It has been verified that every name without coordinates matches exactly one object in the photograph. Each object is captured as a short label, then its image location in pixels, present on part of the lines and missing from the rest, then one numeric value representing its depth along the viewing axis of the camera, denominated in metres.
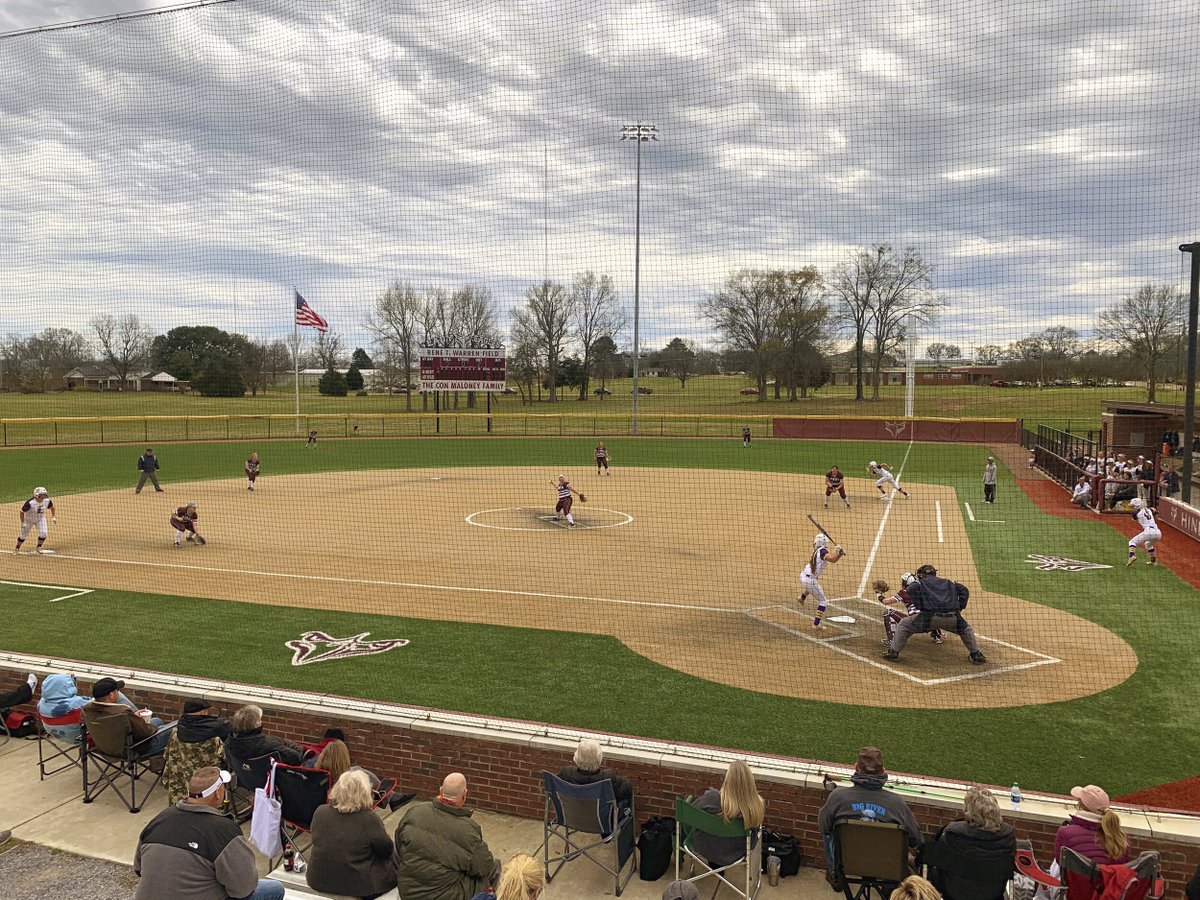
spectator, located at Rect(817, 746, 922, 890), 5.95
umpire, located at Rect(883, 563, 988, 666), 11.78
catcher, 12.23
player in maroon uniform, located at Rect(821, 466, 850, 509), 27.41
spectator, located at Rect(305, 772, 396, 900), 5.69
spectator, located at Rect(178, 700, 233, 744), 7.39
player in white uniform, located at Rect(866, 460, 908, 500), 28.61
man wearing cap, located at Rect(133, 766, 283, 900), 4.95
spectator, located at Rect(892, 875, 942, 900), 4.51
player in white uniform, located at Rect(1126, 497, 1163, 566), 18.30
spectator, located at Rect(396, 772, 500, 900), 5.44
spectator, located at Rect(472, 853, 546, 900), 4.45
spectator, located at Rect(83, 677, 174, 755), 7.48
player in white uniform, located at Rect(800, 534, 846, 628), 13.63
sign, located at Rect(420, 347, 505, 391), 45.03
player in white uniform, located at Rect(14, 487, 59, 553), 18.84
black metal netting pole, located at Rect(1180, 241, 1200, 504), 24.08
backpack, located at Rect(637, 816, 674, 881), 6.48
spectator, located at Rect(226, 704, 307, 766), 7.10
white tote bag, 6.35
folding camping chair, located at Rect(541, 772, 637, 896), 6.35
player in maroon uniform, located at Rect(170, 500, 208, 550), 20.03
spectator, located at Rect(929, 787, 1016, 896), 5.53
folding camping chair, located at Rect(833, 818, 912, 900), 5.77
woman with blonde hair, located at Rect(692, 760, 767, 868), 5.96
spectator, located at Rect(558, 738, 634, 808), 6.52
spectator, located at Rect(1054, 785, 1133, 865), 5.52
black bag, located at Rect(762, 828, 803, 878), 6.46
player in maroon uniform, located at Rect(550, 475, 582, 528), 23.33
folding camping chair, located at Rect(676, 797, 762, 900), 5.98
